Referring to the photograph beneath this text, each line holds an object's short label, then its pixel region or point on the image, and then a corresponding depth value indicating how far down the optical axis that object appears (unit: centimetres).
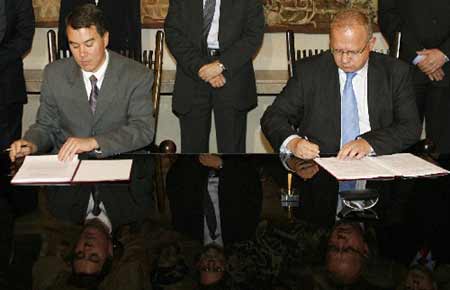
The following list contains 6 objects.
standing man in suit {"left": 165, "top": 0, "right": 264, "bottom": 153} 443
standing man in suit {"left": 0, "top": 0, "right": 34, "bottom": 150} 444
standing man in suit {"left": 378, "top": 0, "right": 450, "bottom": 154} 439
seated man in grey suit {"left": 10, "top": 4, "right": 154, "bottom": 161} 338
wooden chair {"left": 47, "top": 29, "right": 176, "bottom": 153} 394
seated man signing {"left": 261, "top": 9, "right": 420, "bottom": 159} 339
